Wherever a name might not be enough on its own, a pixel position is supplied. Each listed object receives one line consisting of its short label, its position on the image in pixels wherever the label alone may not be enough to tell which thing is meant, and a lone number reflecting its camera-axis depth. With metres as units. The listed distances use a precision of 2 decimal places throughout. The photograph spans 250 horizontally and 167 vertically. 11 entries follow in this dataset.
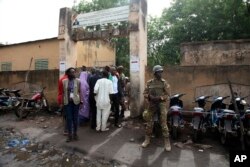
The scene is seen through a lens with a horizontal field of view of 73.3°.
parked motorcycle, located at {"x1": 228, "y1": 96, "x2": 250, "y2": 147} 3.68
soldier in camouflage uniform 3.76
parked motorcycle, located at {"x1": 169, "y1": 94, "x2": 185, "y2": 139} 4.03
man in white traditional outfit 4.44
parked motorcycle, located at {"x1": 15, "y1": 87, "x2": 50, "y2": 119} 5.95
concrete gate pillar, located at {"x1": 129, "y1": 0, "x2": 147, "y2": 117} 5.26
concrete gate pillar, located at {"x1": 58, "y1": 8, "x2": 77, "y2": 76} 6.13
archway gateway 5.27
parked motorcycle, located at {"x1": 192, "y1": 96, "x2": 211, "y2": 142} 3.93
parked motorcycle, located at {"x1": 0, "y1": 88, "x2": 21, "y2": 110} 6.18
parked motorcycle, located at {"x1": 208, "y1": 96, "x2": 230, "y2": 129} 3.93
